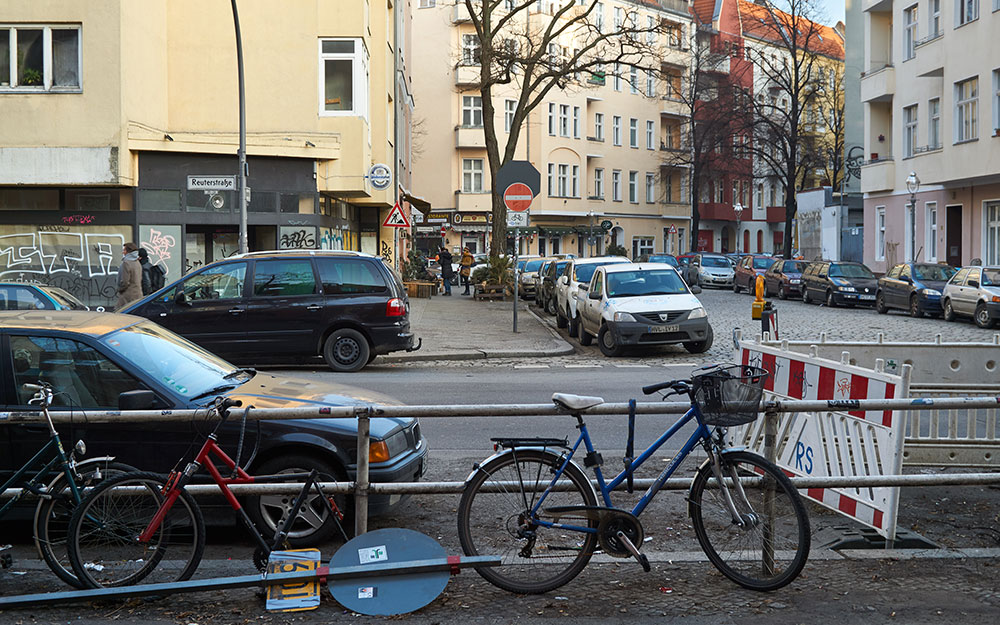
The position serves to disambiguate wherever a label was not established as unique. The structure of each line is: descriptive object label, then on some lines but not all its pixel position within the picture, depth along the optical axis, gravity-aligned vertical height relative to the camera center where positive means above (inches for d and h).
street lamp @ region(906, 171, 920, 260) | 1326.3 +114.8
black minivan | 610.9 -19.5
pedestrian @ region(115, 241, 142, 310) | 788.6 -4.9
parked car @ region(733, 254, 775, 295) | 1711.4 +10.6
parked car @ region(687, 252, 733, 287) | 1936.5 +7.8
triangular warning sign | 1069.8 +56.7
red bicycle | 204.5 -50.0
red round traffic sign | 853.8 +63.3
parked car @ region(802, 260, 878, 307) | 1304.1 -10.0
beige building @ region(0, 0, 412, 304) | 914.7 +136.4
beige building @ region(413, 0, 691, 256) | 2623.0 +327.3
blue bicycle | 206.8 -46.5
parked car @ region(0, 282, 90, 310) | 550.6 -12.7
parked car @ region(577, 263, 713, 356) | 717.9 -24.5
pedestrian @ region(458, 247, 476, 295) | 1668.3 +10.4
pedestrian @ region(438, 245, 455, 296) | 1669.5 +10.6
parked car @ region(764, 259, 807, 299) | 1514.5 -3.8
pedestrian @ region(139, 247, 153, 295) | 866.1 +3.0
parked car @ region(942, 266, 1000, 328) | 948.6 -17.9
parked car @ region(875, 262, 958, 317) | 1087.4 -12.6
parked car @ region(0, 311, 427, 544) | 235.1 -30.5
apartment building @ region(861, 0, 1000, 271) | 1294.3 +200.7
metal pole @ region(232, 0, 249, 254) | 849.5 +81.2
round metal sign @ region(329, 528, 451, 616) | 201.6 -59.5
